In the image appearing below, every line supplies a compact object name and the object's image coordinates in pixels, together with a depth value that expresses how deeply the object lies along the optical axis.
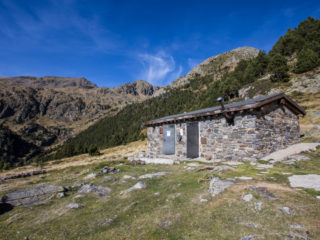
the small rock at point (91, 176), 10.33
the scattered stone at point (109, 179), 8.84
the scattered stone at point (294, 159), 8.70
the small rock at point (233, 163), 9.47
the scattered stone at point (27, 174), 16.10
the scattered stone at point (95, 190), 7.08
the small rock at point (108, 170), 10.89
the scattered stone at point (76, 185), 8.43
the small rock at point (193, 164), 10.39
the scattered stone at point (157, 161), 12.21
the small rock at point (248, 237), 3.22
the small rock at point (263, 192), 4.57
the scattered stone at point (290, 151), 9.76
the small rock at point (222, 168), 7.96
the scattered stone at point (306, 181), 5.17
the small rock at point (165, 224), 4.04
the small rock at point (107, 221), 4.50
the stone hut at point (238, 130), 10.46
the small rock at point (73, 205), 5.81
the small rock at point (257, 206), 4.12
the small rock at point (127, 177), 8.86
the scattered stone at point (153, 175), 8.75
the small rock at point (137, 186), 6.76
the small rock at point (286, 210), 3.82
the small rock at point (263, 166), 8.26
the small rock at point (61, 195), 7.17
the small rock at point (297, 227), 3.31
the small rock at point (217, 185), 5.37
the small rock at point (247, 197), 4.52
